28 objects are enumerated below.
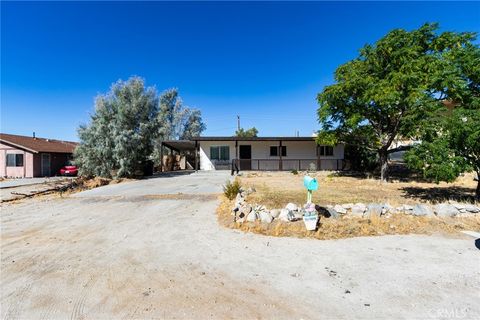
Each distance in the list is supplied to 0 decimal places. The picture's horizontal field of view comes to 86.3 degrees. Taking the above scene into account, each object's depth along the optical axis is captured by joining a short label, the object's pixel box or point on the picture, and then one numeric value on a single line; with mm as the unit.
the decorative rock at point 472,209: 6500
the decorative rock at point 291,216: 6004
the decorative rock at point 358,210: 6344
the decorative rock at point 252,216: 6265
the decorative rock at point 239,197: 7516
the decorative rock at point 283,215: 6093
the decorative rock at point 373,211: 6320
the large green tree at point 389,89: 10156
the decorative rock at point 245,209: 6529
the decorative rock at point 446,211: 6457
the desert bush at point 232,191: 8414
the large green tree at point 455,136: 6816
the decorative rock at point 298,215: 6020
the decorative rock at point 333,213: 6234
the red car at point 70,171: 22391
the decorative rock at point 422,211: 6461
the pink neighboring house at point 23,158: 22172
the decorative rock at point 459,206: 6580
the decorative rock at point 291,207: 6234
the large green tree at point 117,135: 16938
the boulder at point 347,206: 6513
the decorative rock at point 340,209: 6391
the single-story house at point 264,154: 19875
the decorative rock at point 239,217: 6340
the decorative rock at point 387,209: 6423
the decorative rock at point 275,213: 6253
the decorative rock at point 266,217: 6150
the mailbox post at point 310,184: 5824
